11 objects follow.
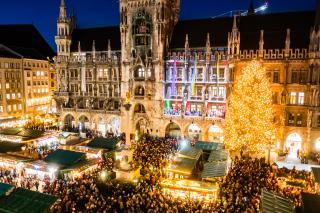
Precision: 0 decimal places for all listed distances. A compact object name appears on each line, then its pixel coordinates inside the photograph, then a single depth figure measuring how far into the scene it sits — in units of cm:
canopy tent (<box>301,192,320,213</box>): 2019
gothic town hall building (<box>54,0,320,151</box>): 4331
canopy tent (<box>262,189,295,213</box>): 1980
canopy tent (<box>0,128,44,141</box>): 4355
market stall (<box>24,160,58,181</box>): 3122
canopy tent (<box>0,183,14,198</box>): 2303
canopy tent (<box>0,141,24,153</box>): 3721
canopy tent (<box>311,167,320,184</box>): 2590
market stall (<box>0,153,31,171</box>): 3318
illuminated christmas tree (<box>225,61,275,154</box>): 3597
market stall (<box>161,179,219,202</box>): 2483
